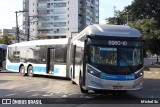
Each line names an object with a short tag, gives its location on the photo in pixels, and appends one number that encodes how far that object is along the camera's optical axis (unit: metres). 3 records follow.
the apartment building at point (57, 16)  67.72
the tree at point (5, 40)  47.97
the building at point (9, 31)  78.41
